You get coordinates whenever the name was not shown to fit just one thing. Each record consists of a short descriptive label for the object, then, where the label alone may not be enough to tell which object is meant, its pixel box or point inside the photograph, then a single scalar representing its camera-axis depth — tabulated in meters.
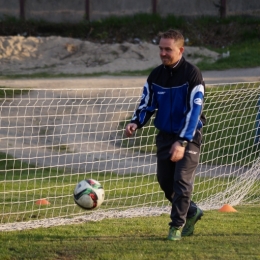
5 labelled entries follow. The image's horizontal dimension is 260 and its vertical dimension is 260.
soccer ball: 13.33
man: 12.51
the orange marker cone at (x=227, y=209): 17.27
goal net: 16.97
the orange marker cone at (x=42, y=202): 17.75
